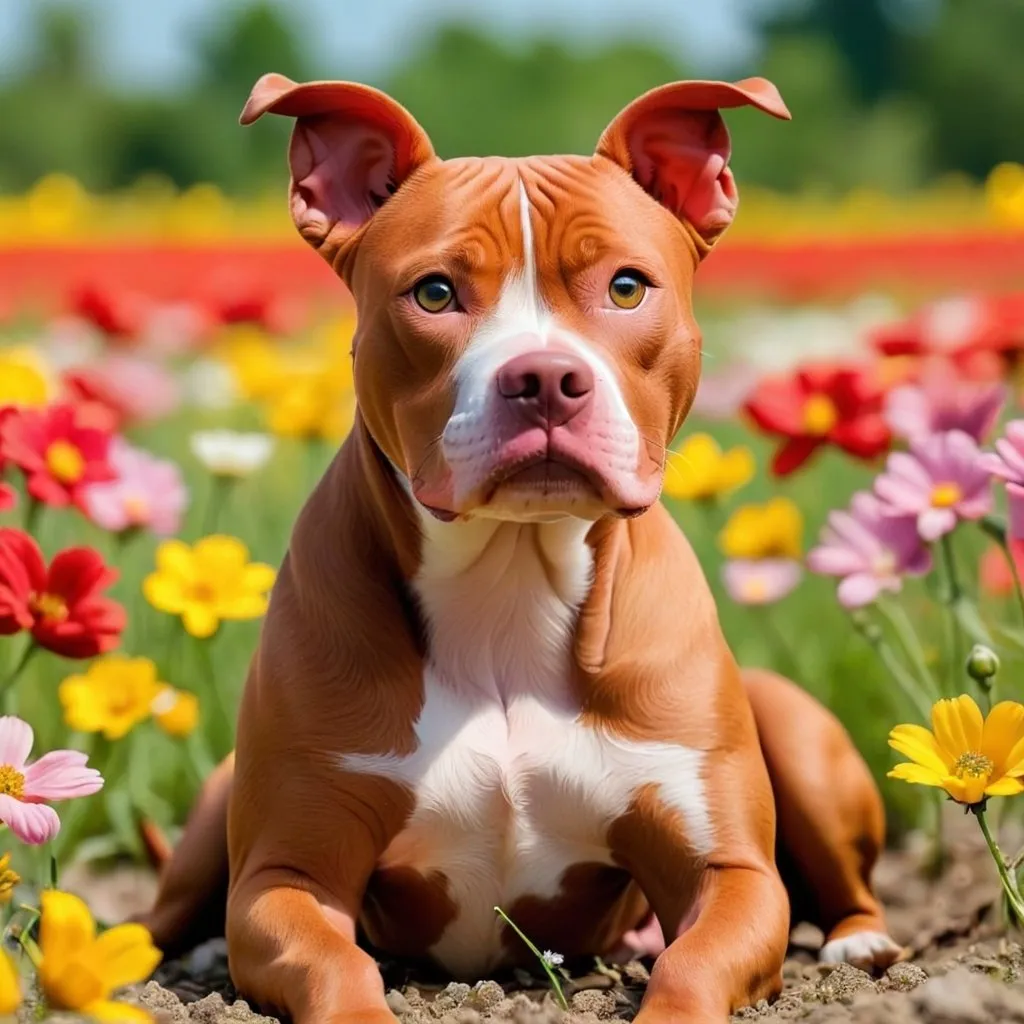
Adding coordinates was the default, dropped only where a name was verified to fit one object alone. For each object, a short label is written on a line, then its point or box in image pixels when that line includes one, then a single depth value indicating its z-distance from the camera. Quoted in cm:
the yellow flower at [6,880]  294
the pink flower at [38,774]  307
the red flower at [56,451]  403
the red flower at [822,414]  471
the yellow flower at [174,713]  434
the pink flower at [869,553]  412
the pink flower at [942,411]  431
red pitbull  314
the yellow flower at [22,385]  482
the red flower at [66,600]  366
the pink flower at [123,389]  522
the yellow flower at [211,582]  434
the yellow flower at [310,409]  536
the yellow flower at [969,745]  315
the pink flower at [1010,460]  343
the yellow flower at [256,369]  579
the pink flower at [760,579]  495
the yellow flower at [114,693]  405
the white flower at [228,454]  507
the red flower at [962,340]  520
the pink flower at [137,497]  463
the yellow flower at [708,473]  511
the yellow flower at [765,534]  504
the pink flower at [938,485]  397
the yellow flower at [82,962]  249
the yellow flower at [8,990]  229
